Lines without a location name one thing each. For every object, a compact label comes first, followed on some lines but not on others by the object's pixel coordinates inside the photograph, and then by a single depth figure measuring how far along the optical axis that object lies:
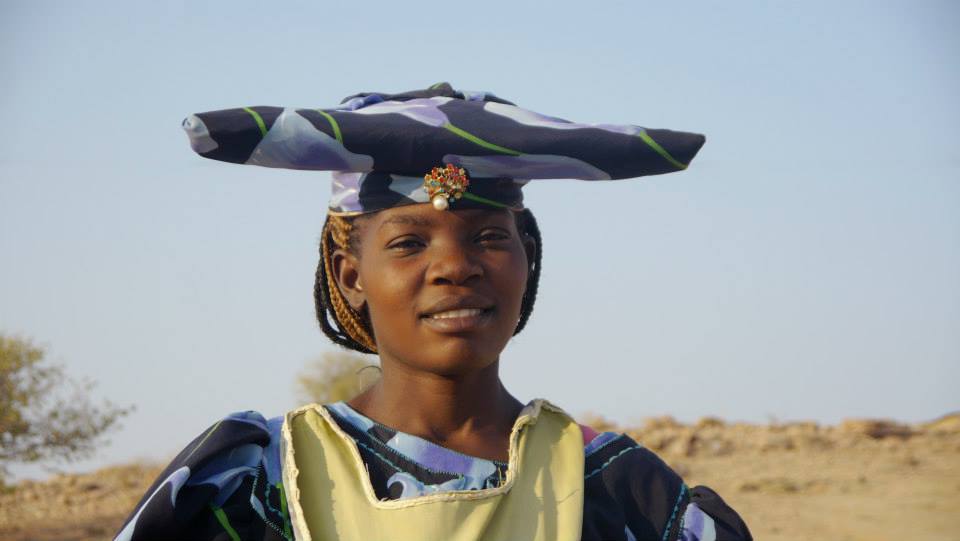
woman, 3.05
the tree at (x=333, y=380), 15.95
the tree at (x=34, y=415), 14.13
